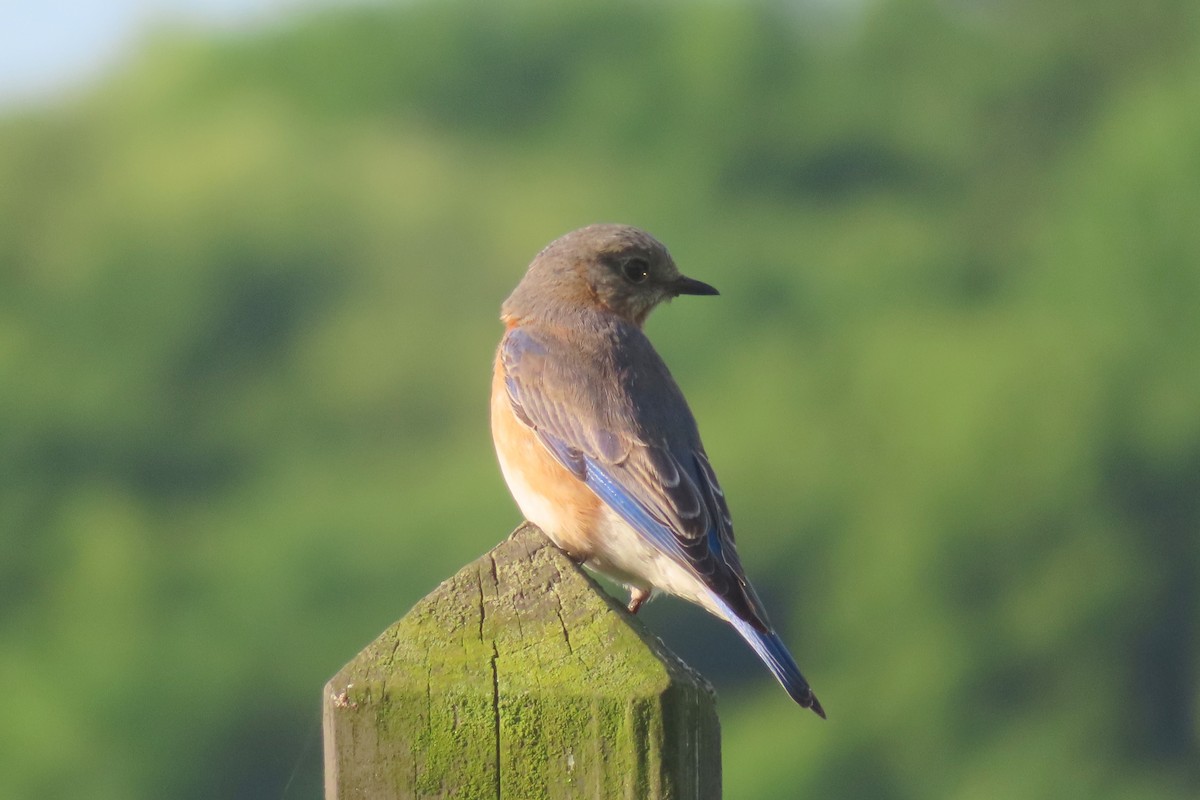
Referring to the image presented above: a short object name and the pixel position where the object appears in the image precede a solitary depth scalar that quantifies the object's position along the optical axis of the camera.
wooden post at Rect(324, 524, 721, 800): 5.22
